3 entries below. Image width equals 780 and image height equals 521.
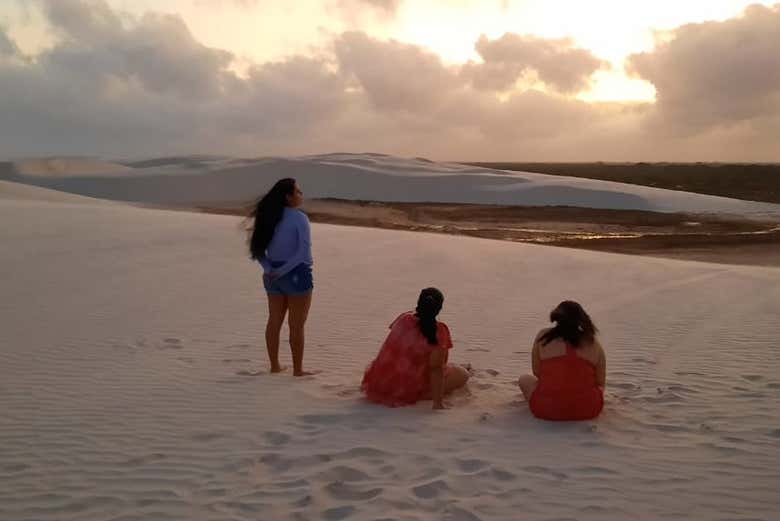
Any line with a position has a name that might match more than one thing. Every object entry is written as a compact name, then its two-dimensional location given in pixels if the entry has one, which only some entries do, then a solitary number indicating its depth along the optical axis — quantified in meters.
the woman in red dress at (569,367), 4.90
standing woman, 5.85
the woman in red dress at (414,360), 5.27
